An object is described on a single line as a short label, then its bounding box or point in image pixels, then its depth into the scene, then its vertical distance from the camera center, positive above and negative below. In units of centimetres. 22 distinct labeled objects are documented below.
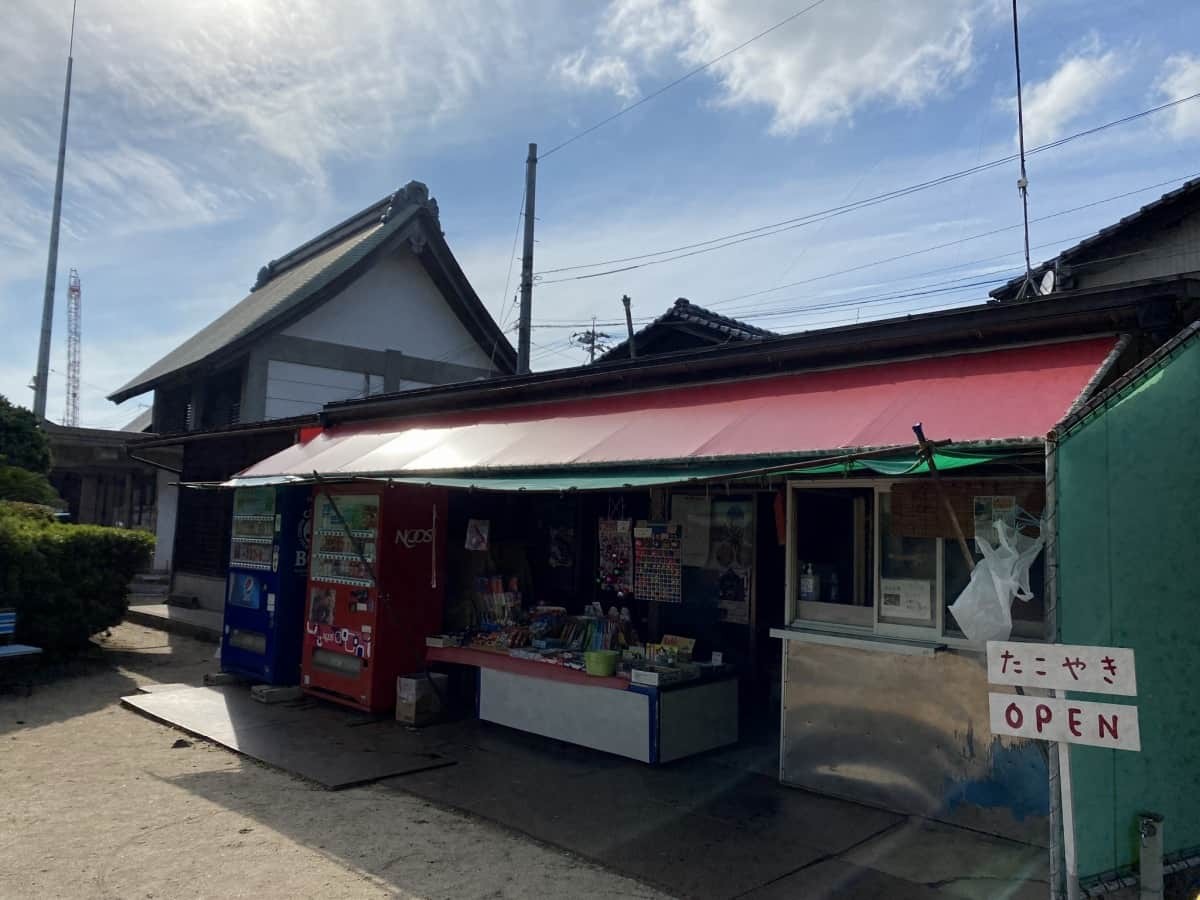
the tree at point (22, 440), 1552 +135
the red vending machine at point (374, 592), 833 -69
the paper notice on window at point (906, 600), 578 -40
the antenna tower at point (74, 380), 6975 +1118
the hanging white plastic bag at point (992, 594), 400 -23
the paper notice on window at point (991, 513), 520 +20
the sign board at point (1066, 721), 304 -64
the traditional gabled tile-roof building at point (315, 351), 1545 +382
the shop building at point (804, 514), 497 +20
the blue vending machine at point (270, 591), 939 -81
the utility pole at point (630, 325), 1220 +320
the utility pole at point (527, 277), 1753 +539
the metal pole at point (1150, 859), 312 -116
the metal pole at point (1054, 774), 326 -88
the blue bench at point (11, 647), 920 -151
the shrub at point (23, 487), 1323 +39
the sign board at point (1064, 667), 307 -45
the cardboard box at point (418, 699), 799 -167
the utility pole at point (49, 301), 2175 +570
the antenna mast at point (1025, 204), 951 +393
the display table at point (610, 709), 677 -152
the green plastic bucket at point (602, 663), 704 -110
